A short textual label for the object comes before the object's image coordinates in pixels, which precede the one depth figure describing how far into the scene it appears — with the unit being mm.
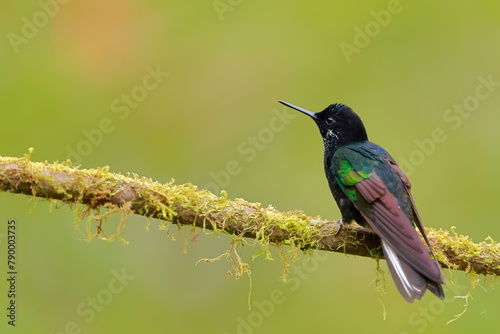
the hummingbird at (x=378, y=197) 7520
